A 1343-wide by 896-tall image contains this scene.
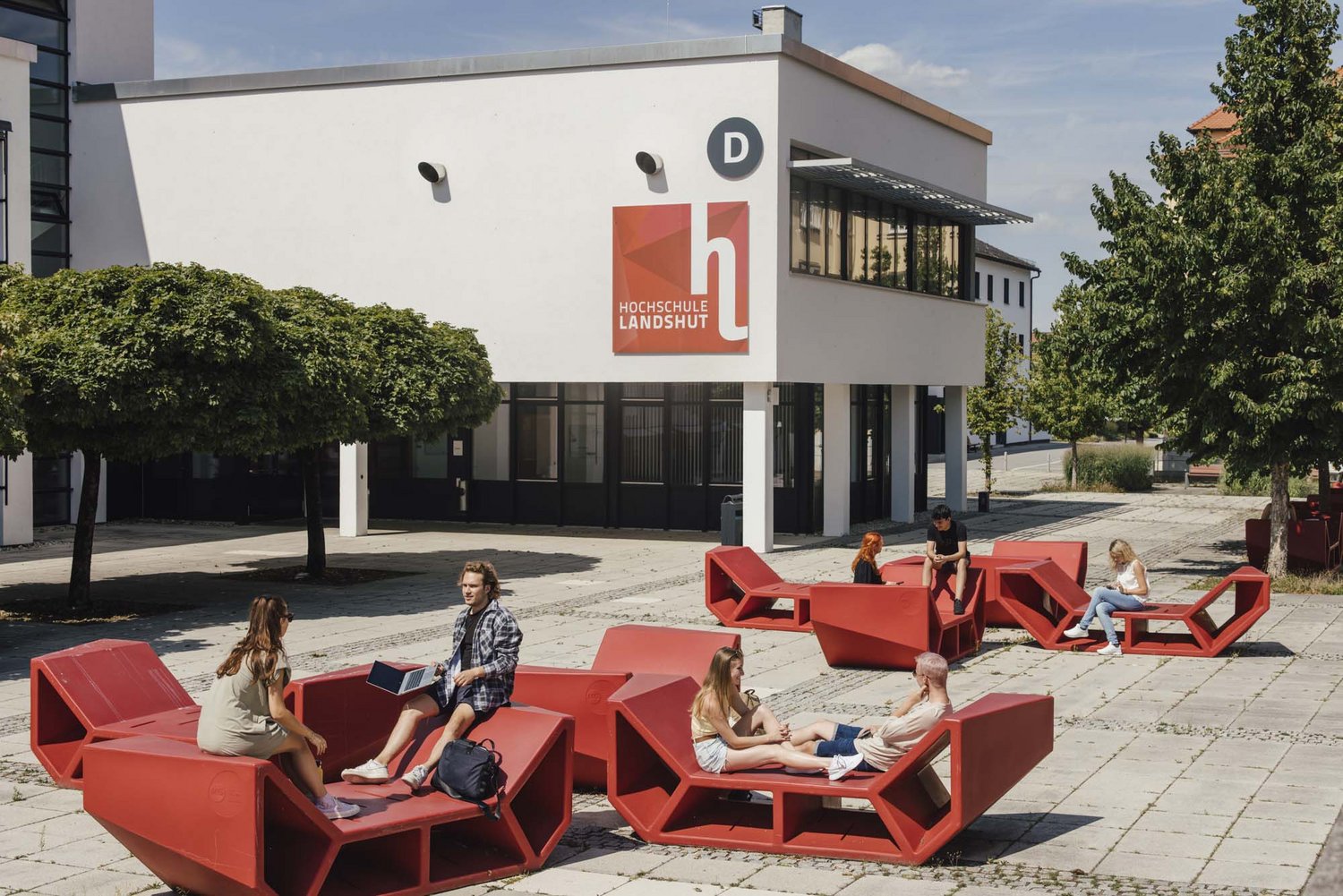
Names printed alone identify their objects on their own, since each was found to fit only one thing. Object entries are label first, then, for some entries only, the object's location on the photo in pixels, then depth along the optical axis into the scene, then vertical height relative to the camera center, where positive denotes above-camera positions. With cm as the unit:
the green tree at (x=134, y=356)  1608 +84
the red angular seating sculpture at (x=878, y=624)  1380 -178
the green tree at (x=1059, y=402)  4084 +81
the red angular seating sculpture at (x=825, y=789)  802 -198
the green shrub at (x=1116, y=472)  4306 -116
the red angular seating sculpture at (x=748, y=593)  1675 -182
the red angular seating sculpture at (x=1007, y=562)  1627 -147
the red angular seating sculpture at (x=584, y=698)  962 -171
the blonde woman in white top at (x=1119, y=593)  1522 -165
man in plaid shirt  854 -138
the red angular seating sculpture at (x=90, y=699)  971 -175
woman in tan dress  747 -139
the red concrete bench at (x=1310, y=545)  2112 -161
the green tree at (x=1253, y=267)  1962 +218
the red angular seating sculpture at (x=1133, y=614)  1482 -186
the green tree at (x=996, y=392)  3919 +104
